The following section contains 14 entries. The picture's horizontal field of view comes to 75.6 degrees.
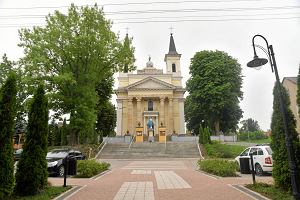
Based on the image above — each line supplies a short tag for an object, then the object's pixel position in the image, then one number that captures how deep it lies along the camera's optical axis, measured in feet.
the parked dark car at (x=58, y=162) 30.40
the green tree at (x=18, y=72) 68.40
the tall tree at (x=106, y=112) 95.28
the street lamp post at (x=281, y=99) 15.22
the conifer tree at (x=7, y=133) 16.28
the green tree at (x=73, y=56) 58.16
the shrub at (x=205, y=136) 79.66
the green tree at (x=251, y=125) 223.12
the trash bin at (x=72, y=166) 30.11
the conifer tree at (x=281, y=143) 18.61
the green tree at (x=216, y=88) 101.81
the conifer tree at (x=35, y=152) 19.08
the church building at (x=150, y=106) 116.39
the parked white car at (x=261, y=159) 31.06
